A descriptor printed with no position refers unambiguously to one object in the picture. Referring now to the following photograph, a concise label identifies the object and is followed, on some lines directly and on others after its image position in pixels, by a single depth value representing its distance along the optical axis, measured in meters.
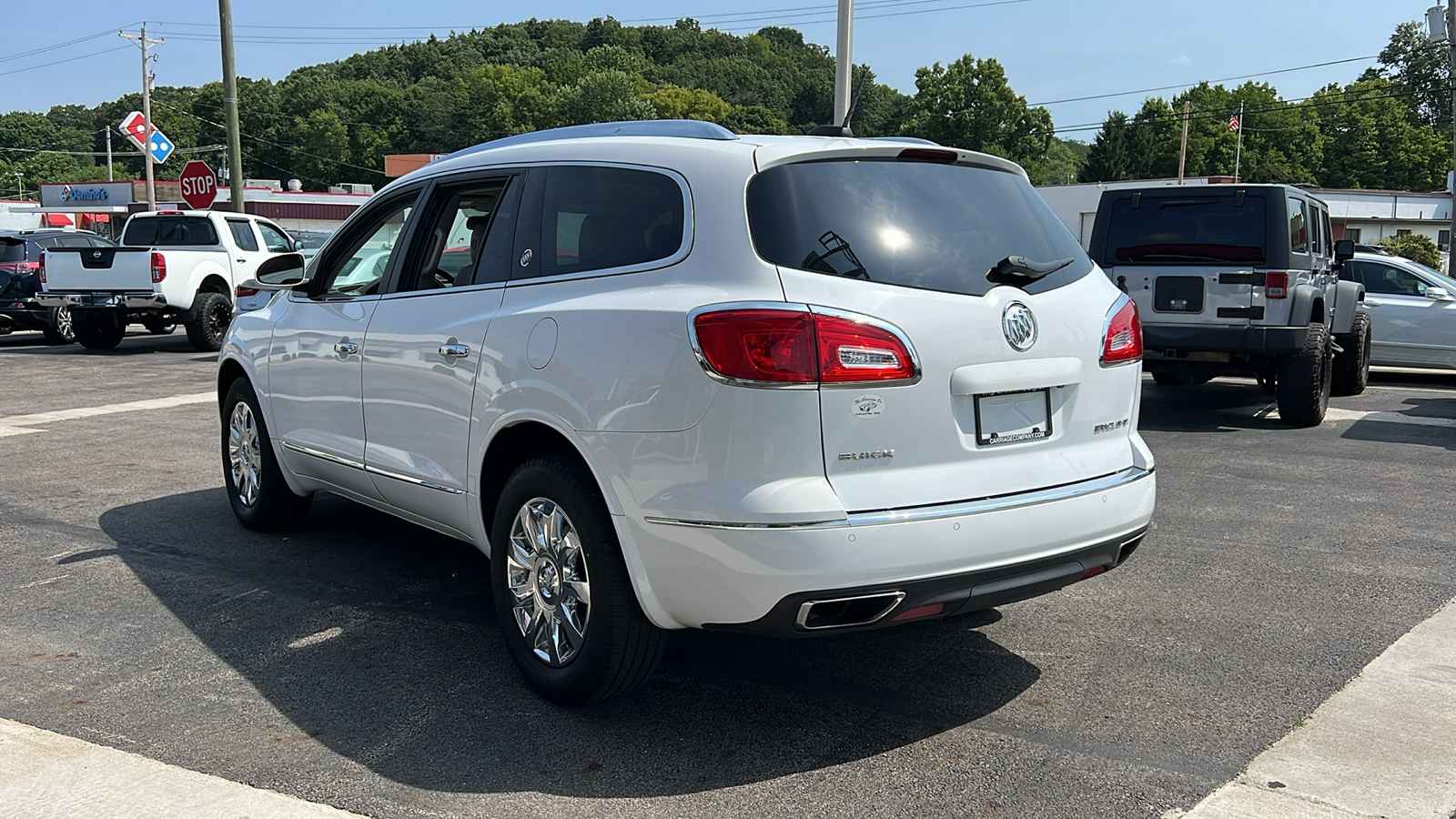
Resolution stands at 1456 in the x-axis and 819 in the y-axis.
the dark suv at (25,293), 18.62
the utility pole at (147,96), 43.72
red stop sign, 23.27
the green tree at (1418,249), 42.53
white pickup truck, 17.41
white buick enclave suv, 3.38
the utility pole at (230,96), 23.47
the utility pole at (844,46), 17.42
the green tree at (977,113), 106.12
